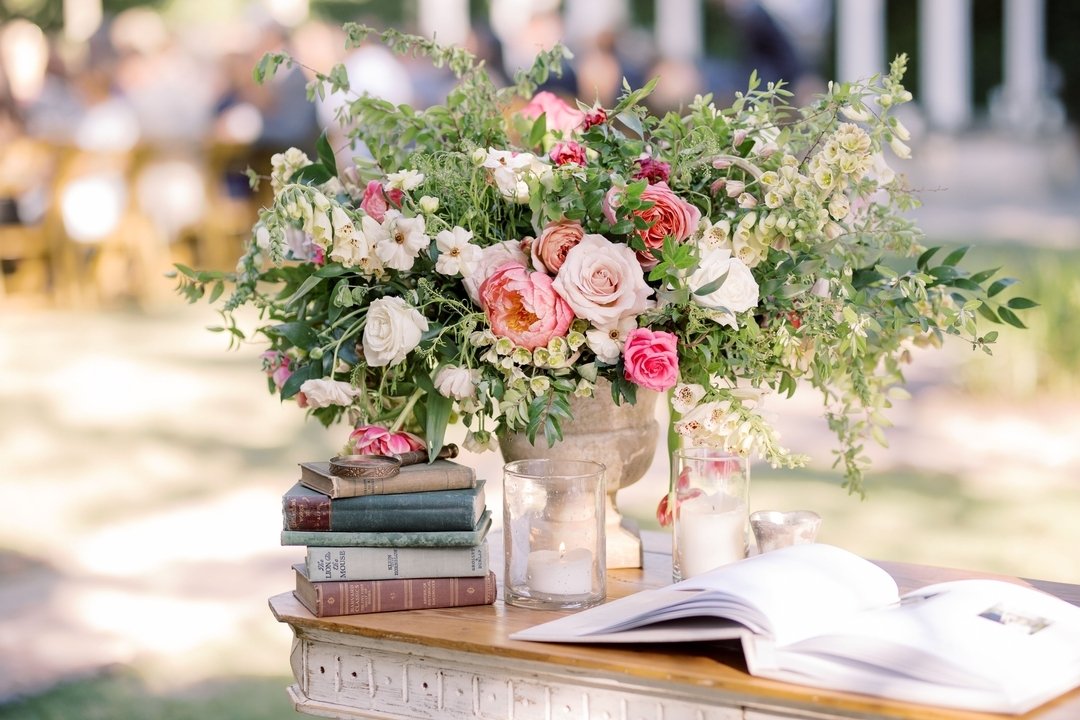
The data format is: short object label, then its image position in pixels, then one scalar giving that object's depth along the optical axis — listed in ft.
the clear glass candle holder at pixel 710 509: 9.97
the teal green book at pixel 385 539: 9.73
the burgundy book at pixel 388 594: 9.74
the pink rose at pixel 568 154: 10.09
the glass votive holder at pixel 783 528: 10.01
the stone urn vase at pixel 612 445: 10.22
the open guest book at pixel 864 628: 8.92
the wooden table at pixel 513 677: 9.05
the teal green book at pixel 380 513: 9.73
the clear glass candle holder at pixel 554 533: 9.77
